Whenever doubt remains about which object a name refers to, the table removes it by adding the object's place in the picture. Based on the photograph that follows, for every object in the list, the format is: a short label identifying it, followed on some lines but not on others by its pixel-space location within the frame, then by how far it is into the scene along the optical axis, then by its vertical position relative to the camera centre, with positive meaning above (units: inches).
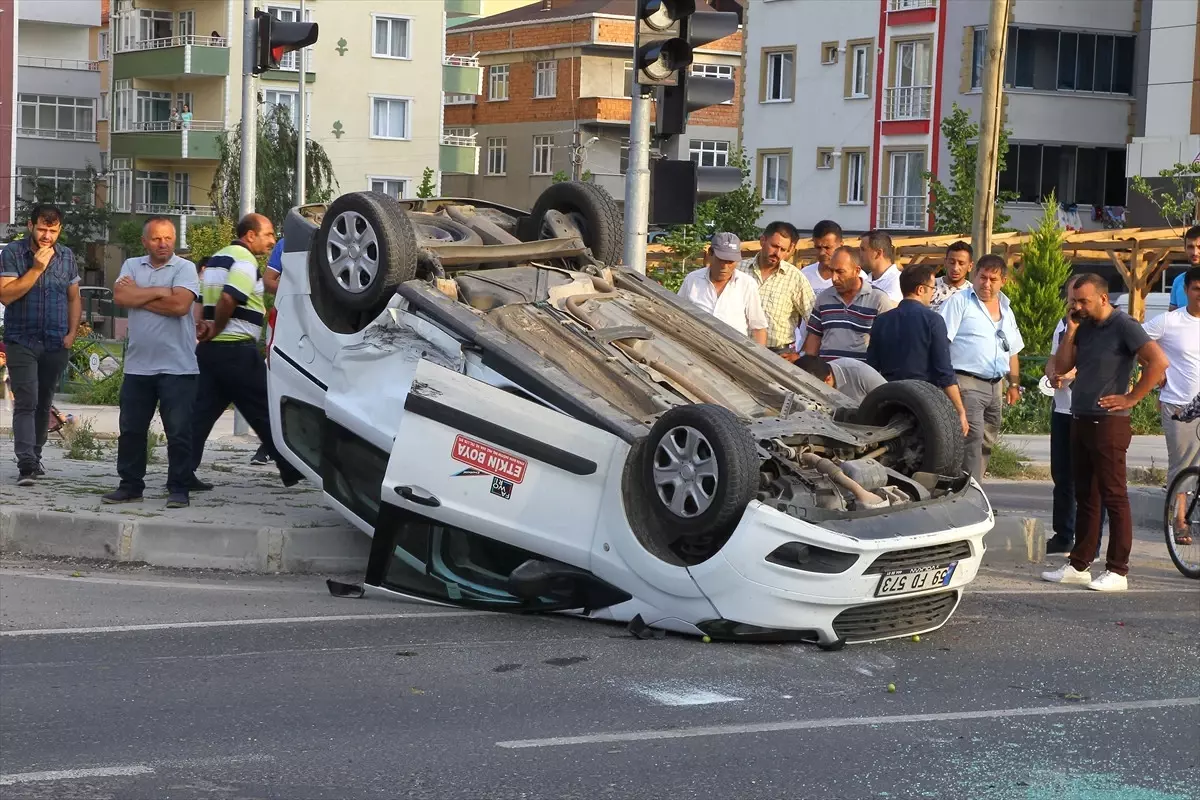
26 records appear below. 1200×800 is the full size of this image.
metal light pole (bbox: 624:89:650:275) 469.7 +12.4
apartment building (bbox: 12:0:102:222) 2637.8 +172.4
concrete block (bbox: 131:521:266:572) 369.4 -74.3
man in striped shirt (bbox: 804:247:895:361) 415.8 -19.7
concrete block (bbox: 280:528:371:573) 370.0 -74.6
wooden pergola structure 1259.8 -8.8
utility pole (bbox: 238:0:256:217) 635.5 +37.1
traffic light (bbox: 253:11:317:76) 626.2 +64.0
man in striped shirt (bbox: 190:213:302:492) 433.7 -35.9
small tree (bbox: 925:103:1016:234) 1624.0 +47.5
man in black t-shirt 376.8 -38.5
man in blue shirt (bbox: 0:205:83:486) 435.8 -29.9
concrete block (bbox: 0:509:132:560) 373.4 -73.9
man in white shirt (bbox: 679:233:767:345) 436.5 -17.5
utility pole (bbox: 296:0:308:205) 2101.4 +84.1
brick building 2738.7 +200.2
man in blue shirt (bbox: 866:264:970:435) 382.0 -25.1
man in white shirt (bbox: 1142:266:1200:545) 421.7 -32.3
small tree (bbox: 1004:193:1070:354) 917.8 -29.4
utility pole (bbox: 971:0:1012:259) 825.5 +53.2
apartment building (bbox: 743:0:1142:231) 1941.4 +158.2
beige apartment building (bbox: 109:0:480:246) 2356.1 +170.5
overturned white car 291.3 -42.3
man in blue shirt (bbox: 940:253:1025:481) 422.3 -28.3
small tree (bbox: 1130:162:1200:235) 1371.8 +42.2
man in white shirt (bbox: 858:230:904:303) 457.7 -8.4
